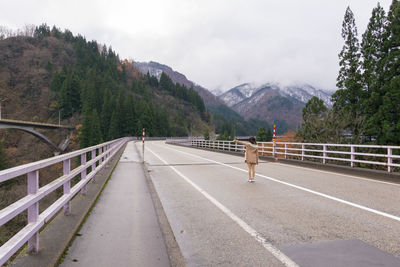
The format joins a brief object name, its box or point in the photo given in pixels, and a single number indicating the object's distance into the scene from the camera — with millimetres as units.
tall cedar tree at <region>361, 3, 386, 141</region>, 32469
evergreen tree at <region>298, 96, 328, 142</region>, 28109
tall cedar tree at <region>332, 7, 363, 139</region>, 37094
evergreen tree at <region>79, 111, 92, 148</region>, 68894
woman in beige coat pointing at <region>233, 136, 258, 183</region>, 9690
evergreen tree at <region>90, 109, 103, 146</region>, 69125
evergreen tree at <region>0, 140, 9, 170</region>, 36438
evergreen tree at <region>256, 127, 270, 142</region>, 105312
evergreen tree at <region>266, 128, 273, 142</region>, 120381
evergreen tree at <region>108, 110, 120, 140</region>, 91125
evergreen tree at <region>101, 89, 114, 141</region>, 95062
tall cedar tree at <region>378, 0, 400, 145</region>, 30031
